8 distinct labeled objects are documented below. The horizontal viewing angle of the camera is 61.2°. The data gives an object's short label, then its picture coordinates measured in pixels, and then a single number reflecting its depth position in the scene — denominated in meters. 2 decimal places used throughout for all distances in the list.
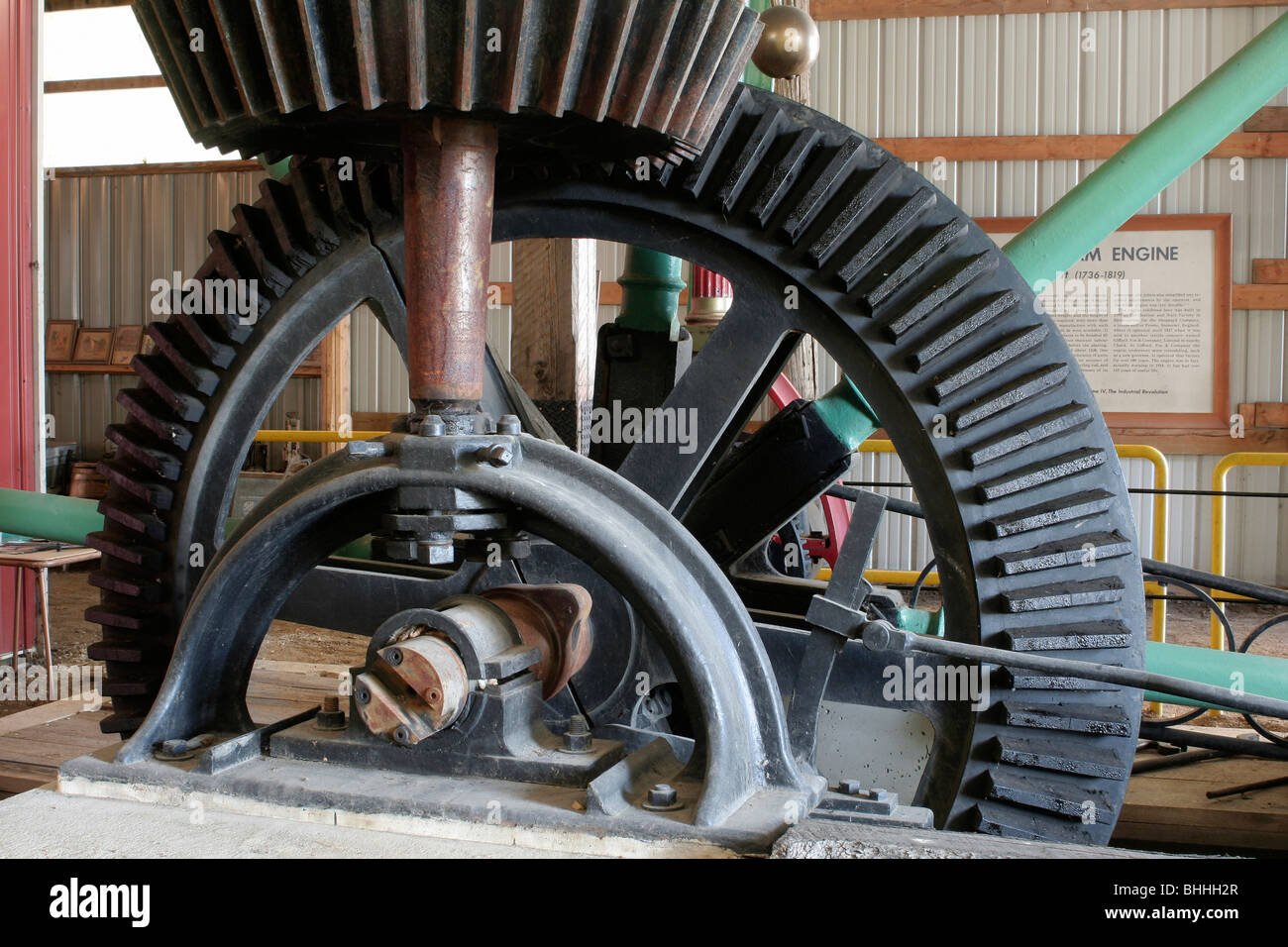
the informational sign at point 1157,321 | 7.95
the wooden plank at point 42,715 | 2.77
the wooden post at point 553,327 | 2.44
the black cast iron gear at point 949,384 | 1.36
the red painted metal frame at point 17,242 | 4.62
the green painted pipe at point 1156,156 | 1.59
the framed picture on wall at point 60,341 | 11.29
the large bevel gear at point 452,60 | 0.88
